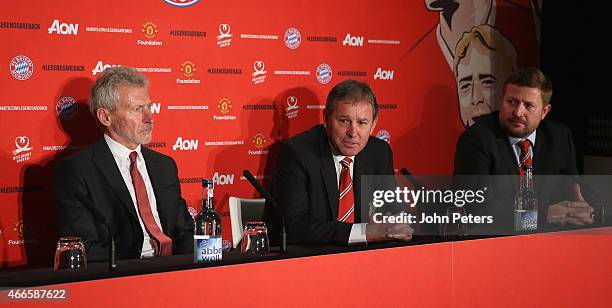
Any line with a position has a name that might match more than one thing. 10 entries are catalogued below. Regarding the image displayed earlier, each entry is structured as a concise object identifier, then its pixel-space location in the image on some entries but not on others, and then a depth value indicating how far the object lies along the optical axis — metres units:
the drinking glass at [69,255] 4.60
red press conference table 4.18
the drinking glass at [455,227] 5.70
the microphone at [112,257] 4.33
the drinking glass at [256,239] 5.22
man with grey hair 6.47
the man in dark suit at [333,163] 6.66
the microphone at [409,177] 5.96
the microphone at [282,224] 5.04
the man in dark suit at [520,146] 7.55
